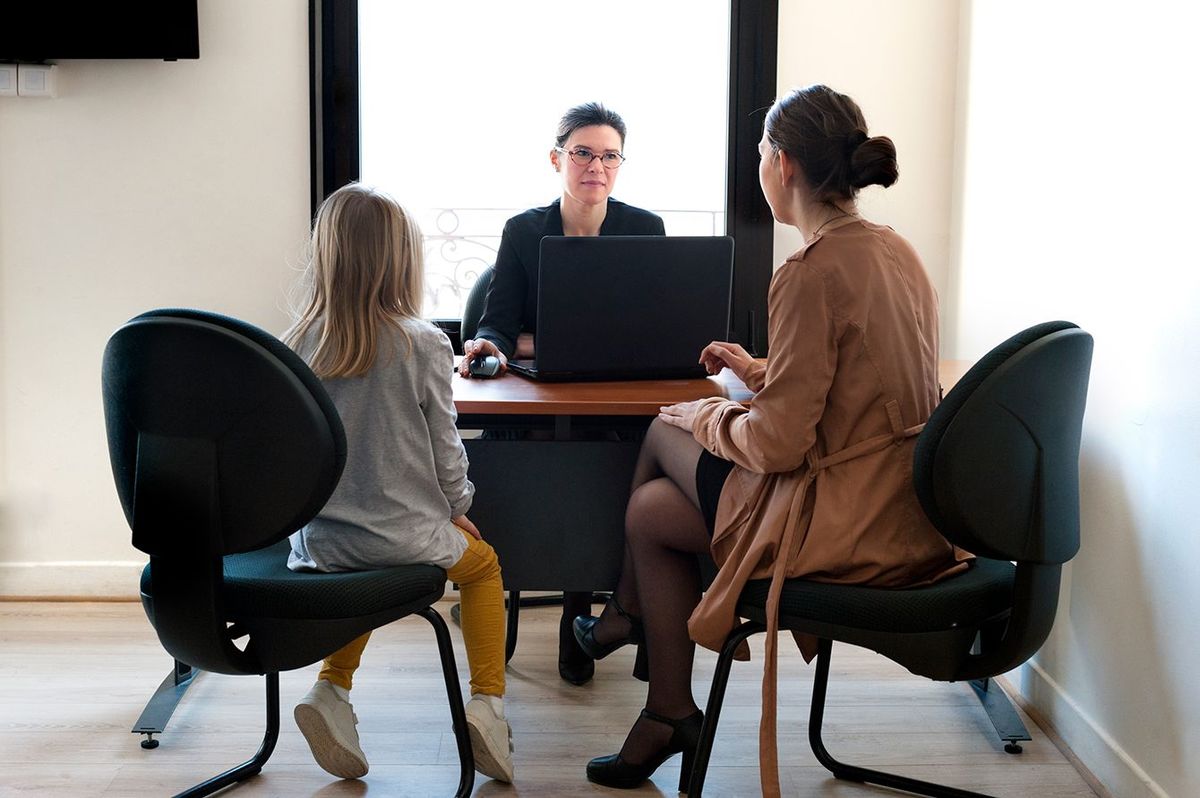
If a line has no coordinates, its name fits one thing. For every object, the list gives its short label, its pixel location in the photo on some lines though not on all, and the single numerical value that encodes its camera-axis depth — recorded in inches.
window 125.6
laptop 83.4
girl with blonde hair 72.0
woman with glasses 108.5
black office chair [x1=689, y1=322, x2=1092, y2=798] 62.6
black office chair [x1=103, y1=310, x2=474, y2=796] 61.5
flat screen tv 116.3
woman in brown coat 66.9
